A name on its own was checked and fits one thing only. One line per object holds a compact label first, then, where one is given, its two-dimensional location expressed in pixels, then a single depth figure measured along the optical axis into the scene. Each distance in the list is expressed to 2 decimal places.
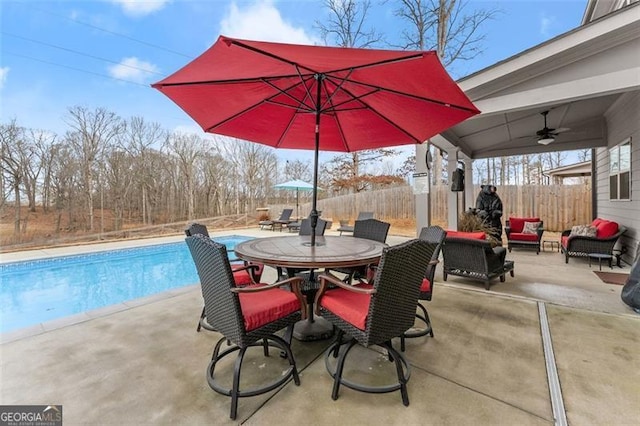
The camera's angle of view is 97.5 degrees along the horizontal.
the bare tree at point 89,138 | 10.44
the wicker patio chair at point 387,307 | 1.66
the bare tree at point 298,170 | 20.31
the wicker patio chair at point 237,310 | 1.67
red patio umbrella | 1.88
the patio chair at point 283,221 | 12.30
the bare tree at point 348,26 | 11.46
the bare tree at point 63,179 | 10.45
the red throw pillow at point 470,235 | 4.02
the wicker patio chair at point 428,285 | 2.51
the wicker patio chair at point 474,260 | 3.89
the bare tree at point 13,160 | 8.99
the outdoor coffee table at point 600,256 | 4.97
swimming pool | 4.38
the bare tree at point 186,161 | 14.10
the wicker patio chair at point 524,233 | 6.57
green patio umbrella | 12.81
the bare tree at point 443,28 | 10.33
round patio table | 2.09
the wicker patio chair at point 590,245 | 4.94
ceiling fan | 5.64
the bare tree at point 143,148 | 12.33
